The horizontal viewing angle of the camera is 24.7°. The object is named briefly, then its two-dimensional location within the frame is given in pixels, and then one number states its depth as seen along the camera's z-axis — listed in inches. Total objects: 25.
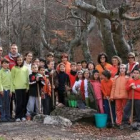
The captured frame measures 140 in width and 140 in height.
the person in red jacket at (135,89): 328.5
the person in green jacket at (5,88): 349.4
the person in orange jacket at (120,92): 338.0
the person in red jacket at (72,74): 389.7
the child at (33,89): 355.9
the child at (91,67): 385.2
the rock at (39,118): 344.5
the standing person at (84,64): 407.6
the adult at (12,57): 365.2
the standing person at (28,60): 368.1
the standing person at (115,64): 362.9
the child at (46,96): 369.4
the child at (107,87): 345.1
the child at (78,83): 372.8
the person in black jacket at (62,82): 382.6
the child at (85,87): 366.0
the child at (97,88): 357.1
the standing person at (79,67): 391.2
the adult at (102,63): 374.3
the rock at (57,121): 330.6
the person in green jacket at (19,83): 357.4
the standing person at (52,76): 377.4
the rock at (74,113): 350.3
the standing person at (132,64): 361.1
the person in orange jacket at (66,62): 401.3
